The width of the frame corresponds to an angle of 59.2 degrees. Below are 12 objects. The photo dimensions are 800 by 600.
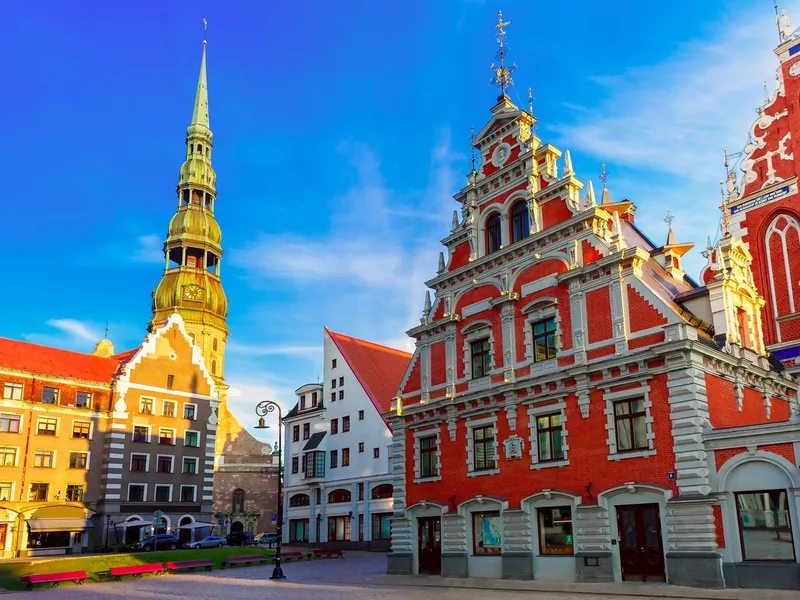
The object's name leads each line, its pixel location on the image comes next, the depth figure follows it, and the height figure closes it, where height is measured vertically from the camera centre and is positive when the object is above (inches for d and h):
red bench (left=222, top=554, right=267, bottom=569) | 1520.7 -142.2
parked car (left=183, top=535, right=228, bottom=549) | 2079.2 -142.6
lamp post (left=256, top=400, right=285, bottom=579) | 1202.9 +124.0
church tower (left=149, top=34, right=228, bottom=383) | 3659.0 +1166.7
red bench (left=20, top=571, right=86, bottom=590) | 1095.0 -129.7
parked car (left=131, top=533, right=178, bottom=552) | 1961.1 -133.8
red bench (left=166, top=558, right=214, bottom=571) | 1399.5 -138.1
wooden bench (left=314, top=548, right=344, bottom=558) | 1766.6 -145.6
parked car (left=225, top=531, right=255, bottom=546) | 2499.0 -161.9
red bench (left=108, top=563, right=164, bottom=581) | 1249.4 -135.8
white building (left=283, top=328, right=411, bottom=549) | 2103.8 +134.7
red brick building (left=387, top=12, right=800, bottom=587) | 852.6 +129.3
